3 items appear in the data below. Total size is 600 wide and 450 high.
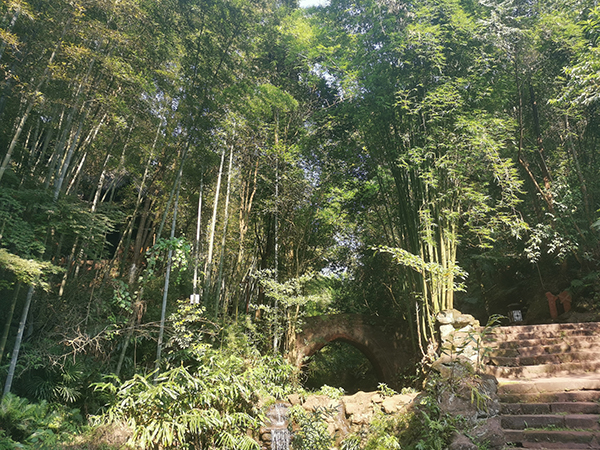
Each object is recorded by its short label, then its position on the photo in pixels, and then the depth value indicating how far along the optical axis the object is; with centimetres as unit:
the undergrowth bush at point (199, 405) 372
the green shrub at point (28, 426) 346
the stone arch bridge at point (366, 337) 743
